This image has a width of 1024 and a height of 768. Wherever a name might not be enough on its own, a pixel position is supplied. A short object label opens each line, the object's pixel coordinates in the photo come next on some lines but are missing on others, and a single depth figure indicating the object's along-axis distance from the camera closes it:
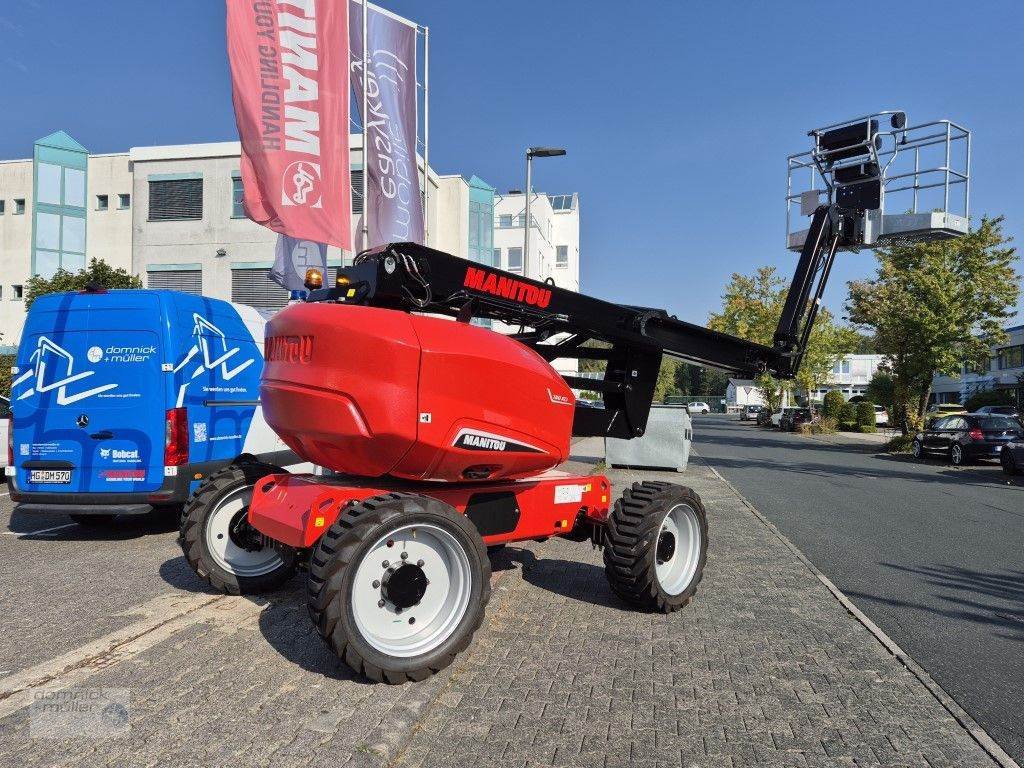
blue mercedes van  6.92
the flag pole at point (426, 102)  13.75
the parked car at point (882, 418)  50.29
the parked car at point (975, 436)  20.28
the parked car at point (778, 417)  44.63
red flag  10.36
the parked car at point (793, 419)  40.38
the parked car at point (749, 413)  62.83
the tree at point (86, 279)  24.19
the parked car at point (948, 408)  41.00
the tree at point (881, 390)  45.03
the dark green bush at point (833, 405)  44.59
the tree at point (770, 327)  46.38
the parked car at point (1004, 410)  33.54
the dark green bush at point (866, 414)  42.16
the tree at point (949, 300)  24.12
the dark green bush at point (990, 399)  43.72
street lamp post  20.47
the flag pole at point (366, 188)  12.00
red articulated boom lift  3.86
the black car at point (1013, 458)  16.70
